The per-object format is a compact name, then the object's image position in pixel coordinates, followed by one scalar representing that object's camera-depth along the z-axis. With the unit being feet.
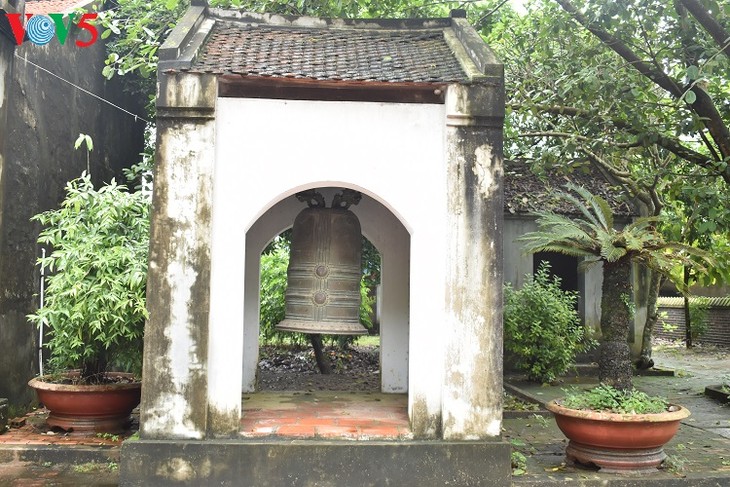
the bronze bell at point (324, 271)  23.66
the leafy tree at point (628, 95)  30.01
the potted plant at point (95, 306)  22.85
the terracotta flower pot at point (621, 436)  21.01
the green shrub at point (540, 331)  38.34
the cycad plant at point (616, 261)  22.81
